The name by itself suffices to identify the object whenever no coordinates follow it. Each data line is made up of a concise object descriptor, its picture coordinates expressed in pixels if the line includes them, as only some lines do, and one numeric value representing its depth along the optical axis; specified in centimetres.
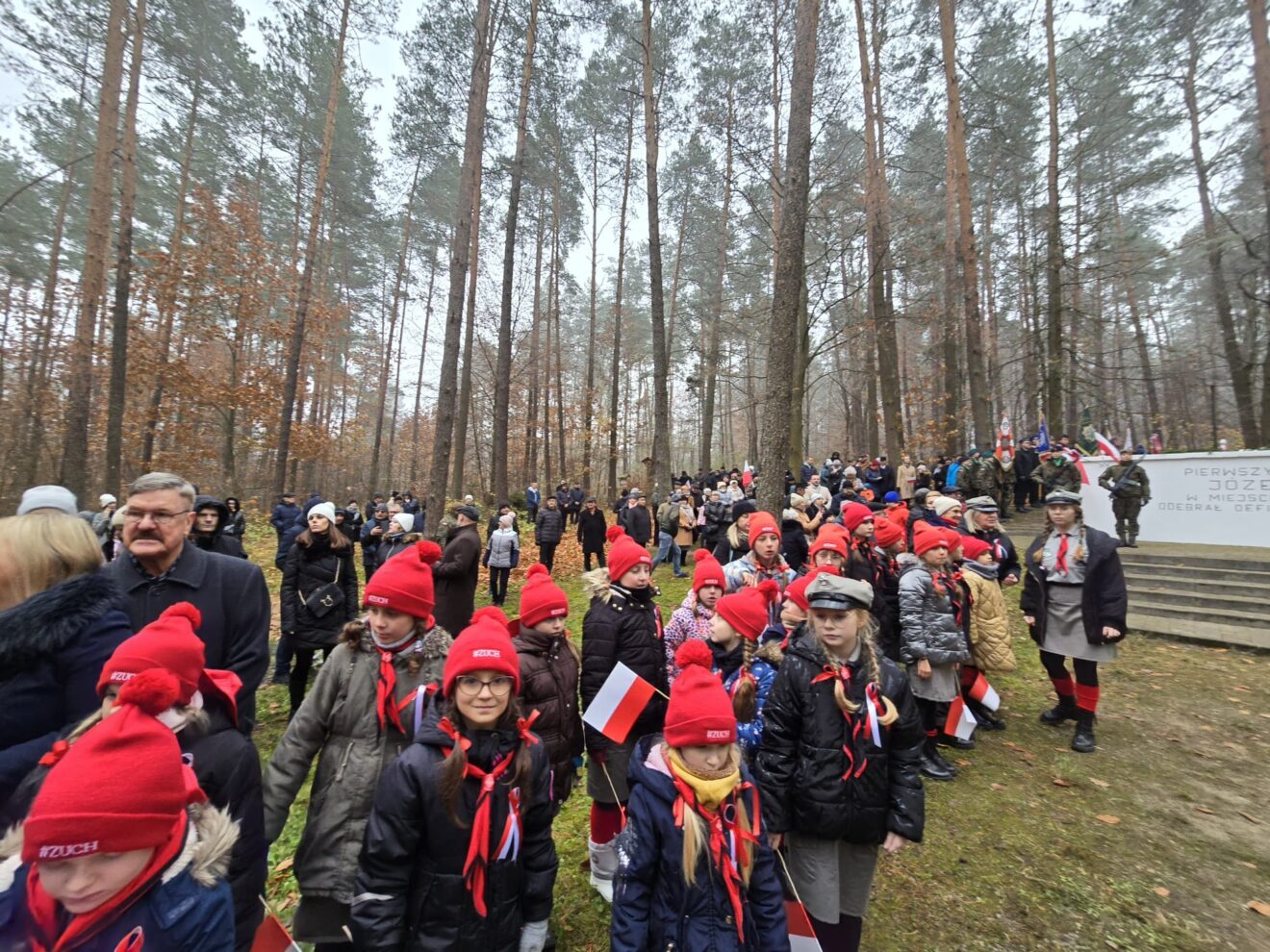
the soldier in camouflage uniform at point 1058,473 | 1069
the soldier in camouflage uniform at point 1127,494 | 980
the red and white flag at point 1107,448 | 1024
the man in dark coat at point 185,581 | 238
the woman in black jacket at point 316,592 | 517
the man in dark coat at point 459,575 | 618
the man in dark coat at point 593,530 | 1206
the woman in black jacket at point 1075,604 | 449
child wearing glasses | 180
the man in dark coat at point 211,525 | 501
